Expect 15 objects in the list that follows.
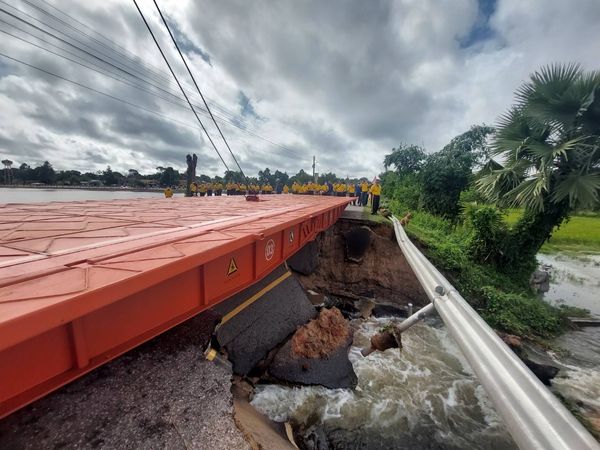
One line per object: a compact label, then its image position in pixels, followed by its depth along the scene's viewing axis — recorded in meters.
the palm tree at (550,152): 7.72
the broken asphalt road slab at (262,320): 4.65
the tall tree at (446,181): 18.00
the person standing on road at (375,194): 12.63
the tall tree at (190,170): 19.95
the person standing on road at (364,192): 20.23
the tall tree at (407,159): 31.66
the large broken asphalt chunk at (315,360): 4.93
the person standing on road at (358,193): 21.27
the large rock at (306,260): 9.68
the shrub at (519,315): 8.14
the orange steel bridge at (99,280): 1.17
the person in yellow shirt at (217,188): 24.83
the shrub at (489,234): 10.27
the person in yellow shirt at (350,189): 22.55
